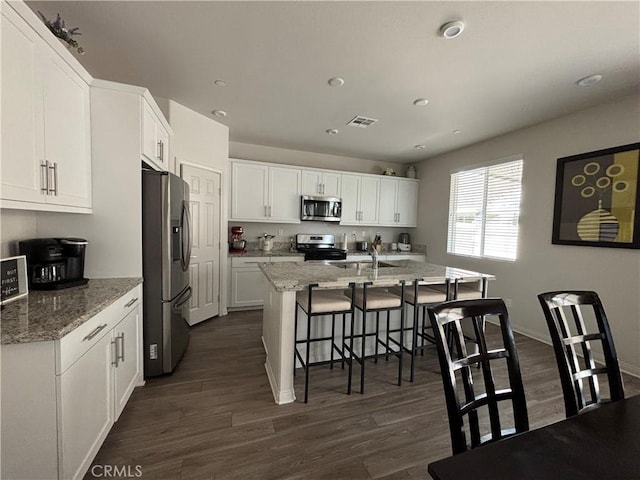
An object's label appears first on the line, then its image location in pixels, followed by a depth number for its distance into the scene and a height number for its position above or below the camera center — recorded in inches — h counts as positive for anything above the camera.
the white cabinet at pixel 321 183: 185.0 +32.5
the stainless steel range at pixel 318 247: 180.4 -13.2
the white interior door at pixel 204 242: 133.0 -8.4
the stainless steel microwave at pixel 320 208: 184.0 +14.5
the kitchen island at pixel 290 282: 81.1 -16.7
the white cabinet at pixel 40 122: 50.5 +22.1
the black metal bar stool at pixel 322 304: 81.6 -23.2
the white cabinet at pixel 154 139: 84.0 +30.3
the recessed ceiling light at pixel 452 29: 68.6 +53.2
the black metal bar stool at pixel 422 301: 92.9 -24.7
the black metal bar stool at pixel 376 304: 85.8 -24.2
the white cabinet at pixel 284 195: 176.7 +22.3
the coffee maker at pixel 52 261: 65.1 -9.7
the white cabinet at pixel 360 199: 197.8 +23.3
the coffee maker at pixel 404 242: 220.6 -9.0
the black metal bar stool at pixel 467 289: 96.5 -22.5
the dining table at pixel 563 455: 26.9 -23.8
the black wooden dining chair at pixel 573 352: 44.0 -19.2
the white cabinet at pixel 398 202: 209.8 +23.2
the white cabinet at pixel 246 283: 160.4 -33.6
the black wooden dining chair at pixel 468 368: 35.8 -19.2
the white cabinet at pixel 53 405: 43.9 -32.0
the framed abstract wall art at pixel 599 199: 102.0 +15.4
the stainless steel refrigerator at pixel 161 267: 85.9 -13.8
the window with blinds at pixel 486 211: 146.1 +13.5
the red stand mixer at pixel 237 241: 170.2 -9.0
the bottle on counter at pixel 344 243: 203.8 -10.0
